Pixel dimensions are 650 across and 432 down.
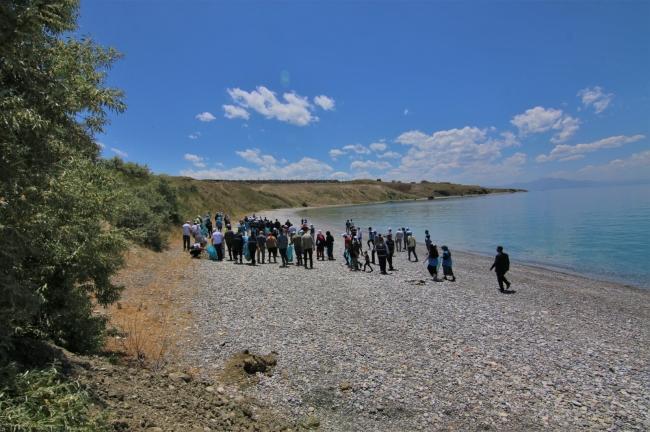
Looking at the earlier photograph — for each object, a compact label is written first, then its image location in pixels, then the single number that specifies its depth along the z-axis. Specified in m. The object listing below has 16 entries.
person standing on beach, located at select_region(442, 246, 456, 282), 20.38
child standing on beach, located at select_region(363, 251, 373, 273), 21.82
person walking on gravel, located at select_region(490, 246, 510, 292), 18.50
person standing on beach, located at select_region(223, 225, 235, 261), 23.44
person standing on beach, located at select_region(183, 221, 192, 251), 25.86
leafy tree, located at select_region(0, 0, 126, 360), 4.18
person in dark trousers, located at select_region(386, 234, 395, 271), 22.55
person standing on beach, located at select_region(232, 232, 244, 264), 23.39
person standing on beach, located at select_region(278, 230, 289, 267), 22.58
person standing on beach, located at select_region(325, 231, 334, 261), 25.70
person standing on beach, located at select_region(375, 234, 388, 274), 21.22
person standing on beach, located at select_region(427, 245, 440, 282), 20.20
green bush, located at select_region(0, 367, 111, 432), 3.61
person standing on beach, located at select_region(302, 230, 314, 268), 22.33
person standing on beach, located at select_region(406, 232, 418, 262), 27.17
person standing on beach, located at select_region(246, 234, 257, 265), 22.79
